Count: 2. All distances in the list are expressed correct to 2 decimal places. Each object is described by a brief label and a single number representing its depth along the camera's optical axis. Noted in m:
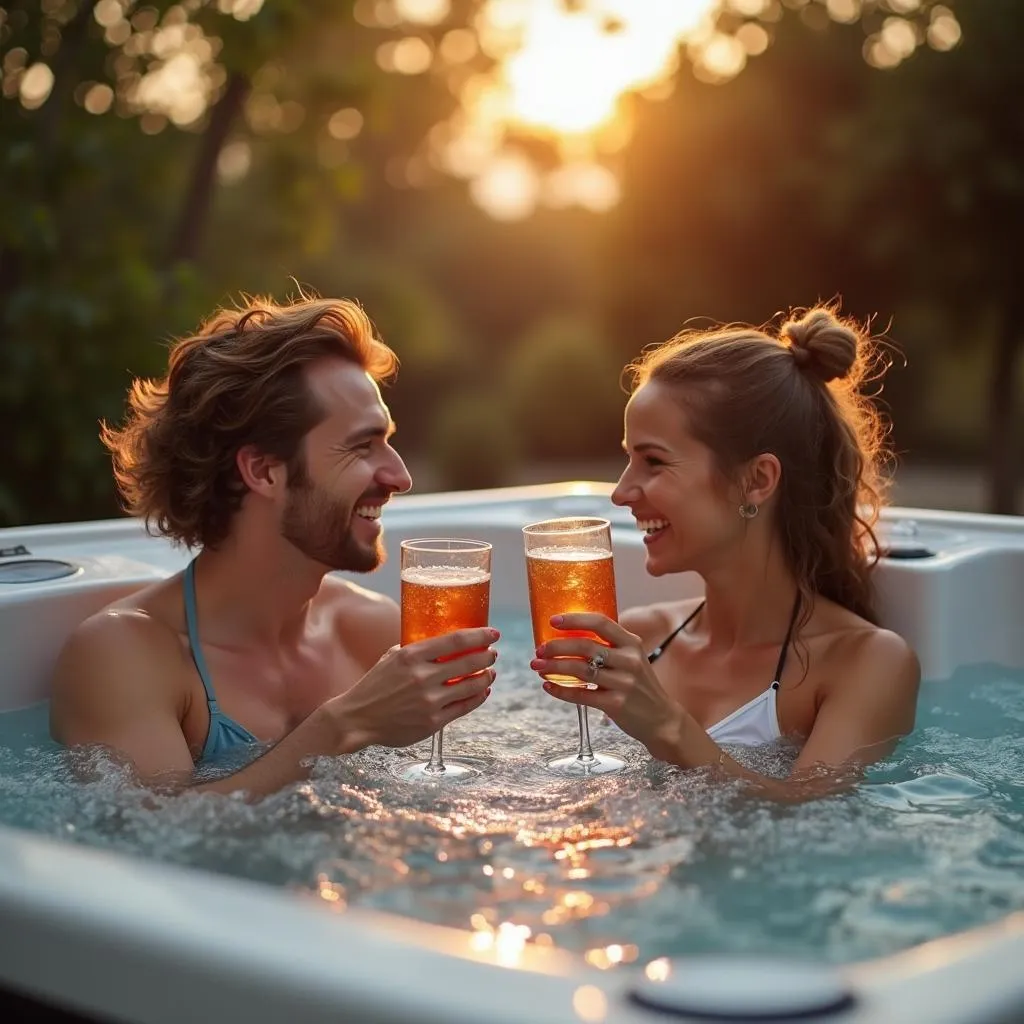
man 2.68
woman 2.72
